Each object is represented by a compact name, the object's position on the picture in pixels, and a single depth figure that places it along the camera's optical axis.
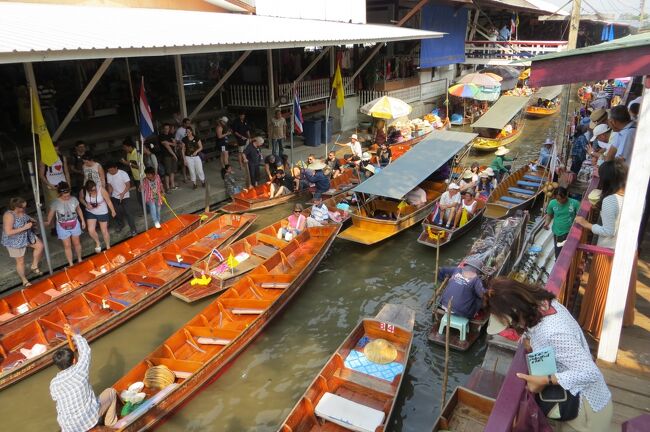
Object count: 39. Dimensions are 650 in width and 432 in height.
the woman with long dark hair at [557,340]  2.90
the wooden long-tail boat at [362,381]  5.87
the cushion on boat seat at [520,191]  13.33
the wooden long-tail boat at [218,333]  6.36
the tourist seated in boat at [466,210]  11.59
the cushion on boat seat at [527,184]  13.87
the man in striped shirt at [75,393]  5.23
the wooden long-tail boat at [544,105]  27.69
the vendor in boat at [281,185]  13.88
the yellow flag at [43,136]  8.86
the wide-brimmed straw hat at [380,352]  7.04
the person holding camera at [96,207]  9.77
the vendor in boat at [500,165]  15.23
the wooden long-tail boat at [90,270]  8.22
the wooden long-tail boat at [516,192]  12.30
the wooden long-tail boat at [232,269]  9.26
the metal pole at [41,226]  8.59
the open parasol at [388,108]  18.34
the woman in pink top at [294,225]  11.21
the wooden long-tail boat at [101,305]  7.30
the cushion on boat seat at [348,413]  5.75
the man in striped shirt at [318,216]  11.45
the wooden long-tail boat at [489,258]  7.75
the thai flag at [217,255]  9.98
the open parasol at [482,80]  25.73
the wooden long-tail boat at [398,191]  11.42
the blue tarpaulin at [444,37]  26.25
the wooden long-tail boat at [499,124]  20.58
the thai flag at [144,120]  10.69
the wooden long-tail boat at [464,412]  5.36
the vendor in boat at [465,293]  7.55
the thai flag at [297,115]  15.38
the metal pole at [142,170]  10.62
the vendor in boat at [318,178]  13.59
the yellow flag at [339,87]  16.40
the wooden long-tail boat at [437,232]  10.98
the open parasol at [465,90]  23.98
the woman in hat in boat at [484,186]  13.23
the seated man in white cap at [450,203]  11.48
